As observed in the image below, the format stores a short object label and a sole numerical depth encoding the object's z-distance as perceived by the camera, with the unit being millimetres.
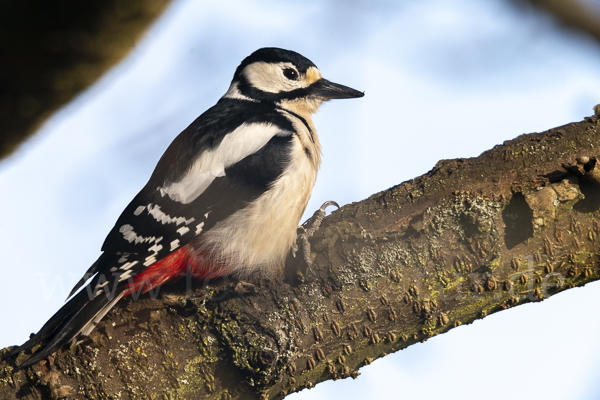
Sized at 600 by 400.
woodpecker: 5651
